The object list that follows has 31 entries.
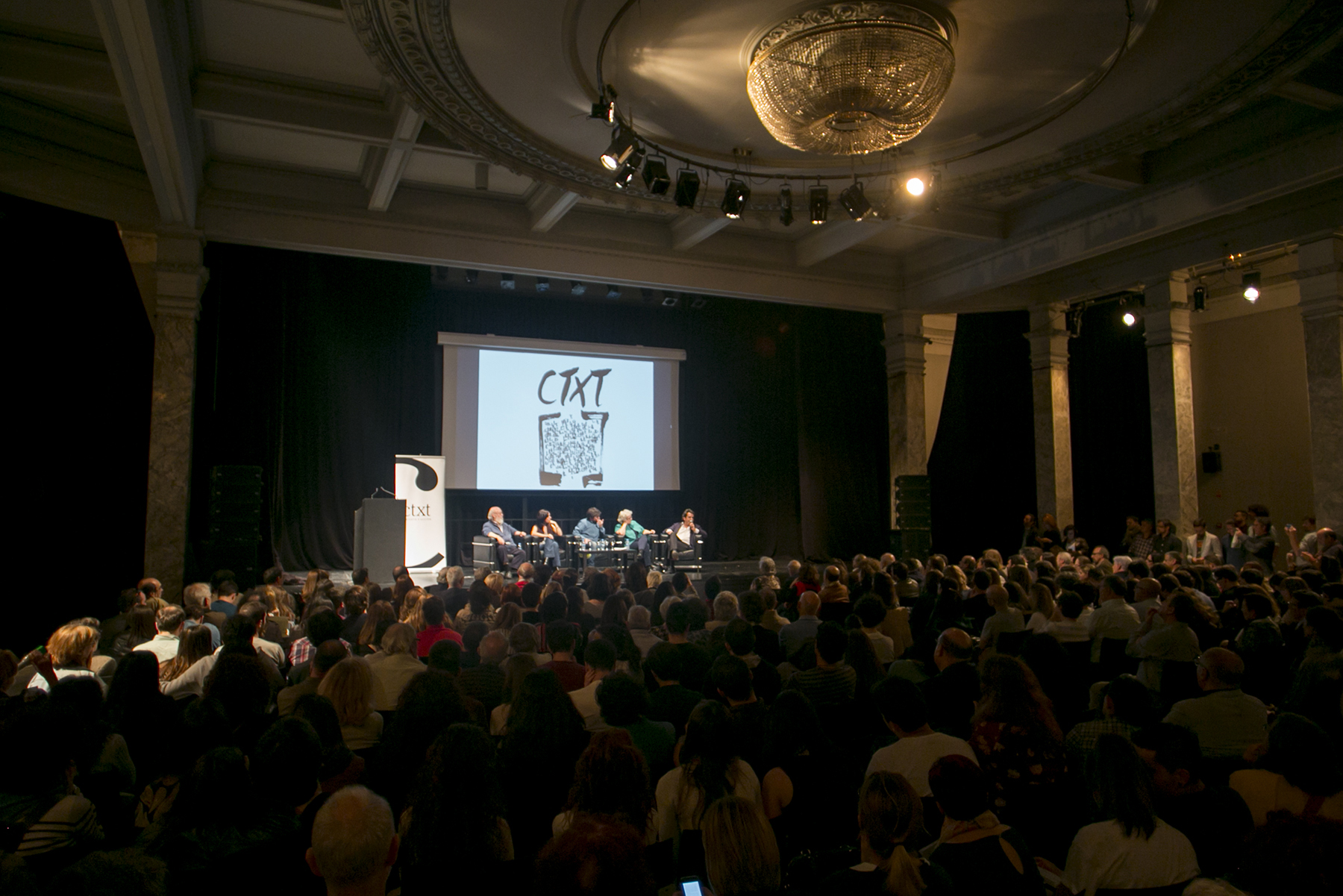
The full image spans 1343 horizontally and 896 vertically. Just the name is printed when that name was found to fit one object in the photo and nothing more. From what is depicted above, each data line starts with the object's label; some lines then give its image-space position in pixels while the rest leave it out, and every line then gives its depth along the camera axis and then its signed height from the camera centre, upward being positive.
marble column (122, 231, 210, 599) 7.66 +1.09
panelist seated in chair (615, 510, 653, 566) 10.91 -0.40
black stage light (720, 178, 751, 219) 6.80 +2.56
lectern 8.54 -0.32
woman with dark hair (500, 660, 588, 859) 2.35 -0.73
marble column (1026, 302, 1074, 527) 11.08 +1.24
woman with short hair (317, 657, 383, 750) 2.77 -0.65
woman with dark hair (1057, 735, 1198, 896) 1.86 -0.77
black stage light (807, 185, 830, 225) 6.97 +2.58
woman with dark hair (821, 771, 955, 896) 1.56 -0.68
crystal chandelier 4.76 +2.57
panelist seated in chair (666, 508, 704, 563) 11.35 -0.45
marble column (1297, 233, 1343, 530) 7.74 +1.29
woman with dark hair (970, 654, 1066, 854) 2.34 -0.71
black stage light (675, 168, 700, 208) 6.59 +2.56
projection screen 11.27 +1.29
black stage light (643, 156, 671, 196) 6.21 +2.49
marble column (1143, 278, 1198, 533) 9.41 +1.10
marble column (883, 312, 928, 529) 11.38 +1.51
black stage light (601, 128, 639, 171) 5.75 +2.50
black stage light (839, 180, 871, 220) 6.98 +2.58
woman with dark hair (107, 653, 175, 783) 2.74 -0.69
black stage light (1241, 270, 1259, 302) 9.32 +2.55
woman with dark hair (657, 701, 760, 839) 2.13 -0.71
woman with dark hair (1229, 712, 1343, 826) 2.11 -0.70
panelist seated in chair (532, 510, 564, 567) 10.59 -0.38
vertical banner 10.34 -0.02
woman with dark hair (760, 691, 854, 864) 2.31 -0.80
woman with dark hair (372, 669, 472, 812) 2.38 -0.65
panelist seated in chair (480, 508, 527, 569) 10.27 -0.42
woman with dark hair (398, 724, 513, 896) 1.77 -0.69
